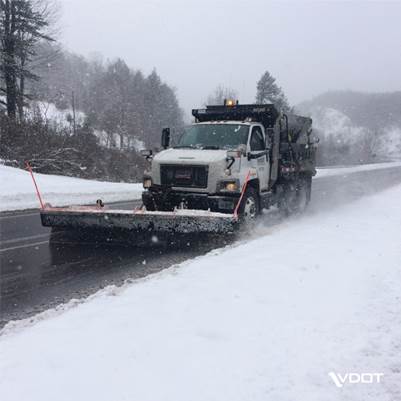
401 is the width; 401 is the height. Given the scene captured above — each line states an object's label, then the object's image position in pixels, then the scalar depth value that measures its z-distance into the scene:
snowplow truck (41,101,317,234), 8.12
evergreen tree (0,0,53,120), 28.78
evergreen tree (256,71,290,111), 60.41
